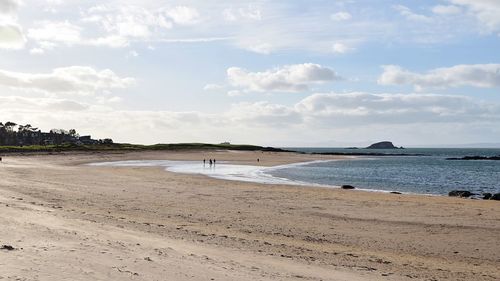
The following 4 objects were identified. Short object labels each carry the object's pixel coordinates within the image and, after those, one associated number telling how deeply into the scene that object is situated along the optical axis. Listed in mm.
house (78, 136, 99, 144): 198688
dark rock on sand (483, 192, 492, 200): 32706
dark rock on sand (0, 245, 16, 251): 10148
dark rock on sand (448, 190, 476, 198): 33781
